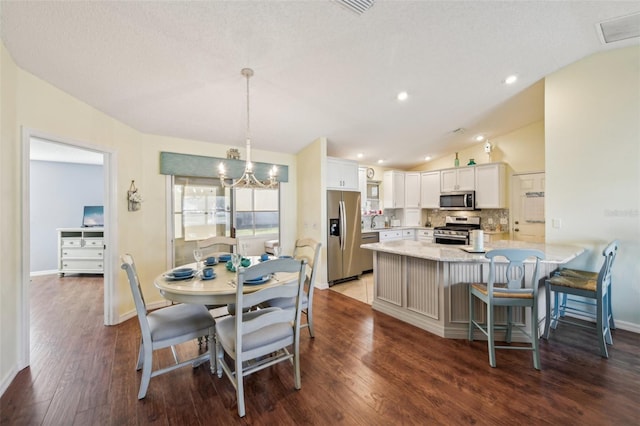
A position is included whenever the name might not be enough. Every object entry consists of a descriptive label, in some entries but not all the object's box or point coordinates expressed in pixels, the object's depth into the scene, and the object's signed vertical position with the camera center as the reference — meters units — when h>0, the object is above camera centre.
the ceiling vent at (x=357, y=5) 1.86 +1.52
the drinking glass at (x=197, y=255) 2.45 -0.41
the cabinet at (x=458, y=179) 5.36 +0.71
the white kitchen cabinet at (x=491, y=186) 4.98 +0.51
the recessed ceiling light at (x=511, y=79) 3.15 +1.65
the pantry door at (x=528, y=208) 4.66 +0.08
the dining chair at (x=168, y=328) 1.80 -0.87
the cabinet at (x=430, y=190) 5.92 +0.52
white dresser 5.21 -0.82
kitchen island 2.60 -0.76
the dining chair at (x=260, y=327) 1.67 -0.85
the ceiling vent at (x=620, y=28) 2.37 +1.78
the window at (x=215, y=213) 3.85 -0.01
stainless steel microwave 5.30 +0.25
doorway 2.17 -0.17
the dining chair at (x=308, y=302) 2.33 -0.89
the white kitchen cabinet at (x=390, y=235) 5.64 -0.51
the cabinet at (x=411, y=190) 6.26 +0.54
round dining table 1.84 -0.56
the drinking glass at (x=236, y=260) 2.32 -0.43
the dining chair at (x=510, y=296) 2.14 -0.74
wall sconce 3.22 +0.18
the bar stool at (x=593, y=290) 2.32 -0.75
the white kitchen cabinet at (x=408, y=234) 6.08 -0.52
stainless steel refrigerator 4.51 -0.43
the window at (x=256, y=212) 4.35 +0.00
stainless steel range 5.23 -0.37
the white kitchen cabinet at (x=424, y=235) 5.97 -0.54
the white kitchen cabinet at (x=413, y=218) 6.38 -0.15
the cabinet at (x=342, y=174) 4.62 +0.71
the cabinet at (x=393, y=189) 6.21 +0.56
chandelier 2.41 +0.34
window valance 3.63 +0.71
